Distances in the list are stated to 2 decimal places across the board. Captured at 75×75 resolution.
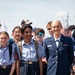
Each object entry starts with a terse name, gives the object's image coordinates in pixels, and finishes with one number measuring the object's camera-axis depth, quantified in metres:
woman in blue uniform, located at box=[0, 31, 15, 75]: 5.10
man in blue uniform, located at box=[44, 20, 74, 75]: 4.77
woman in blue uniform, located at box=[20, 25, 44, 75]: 4.84
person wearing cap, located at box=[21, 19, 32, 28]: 5.13
